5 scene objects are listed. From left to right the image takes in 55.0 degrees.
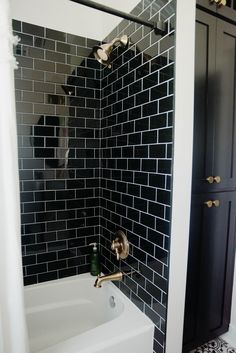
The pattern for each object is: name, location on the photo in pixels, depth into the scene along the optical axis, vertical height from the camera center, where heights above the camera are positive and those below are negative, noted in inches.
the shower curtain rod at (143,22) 41.5 +24.8
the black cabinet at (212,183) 51.7 -6.6
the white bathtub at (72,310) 52.5 -41.5
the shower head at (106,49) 48.8 +23.5
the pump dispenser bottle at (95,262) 68.4 -32.2
